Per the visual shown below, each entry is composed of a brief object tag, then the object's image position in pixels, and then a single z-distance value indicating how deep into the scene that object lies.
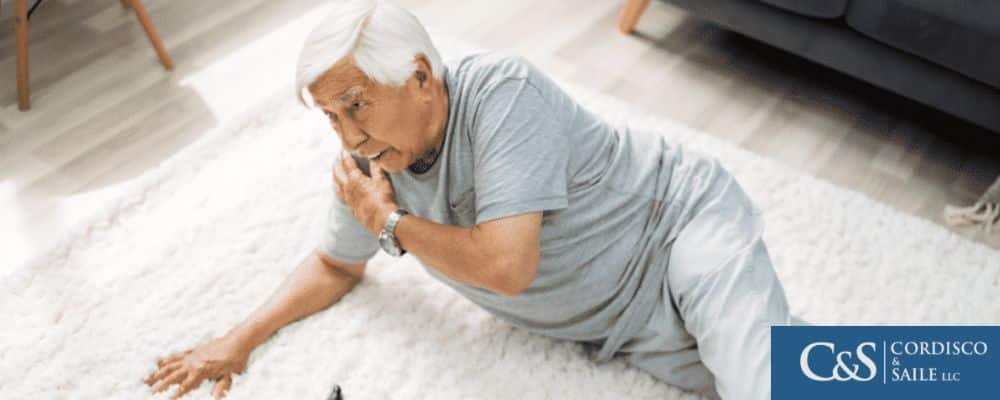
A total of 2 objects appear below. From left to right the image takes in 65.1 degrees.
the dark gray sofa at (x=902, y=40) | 1.73
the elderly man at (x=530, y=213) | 0.98
